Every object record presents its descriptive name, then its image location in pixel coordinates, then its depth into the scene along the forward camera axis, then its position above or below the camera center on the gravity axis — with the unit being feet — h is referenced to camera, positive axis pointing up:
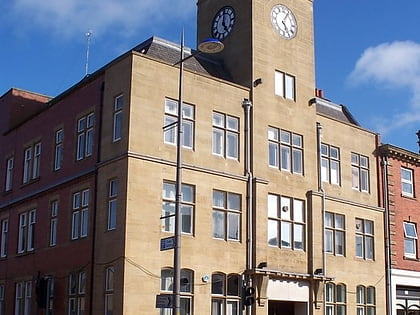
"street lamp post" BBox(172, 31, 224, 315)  68.74 +12.51
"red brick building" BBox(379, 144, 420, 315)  122.31 +17.45
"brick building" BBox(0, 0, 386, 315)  90.99 +19.38
